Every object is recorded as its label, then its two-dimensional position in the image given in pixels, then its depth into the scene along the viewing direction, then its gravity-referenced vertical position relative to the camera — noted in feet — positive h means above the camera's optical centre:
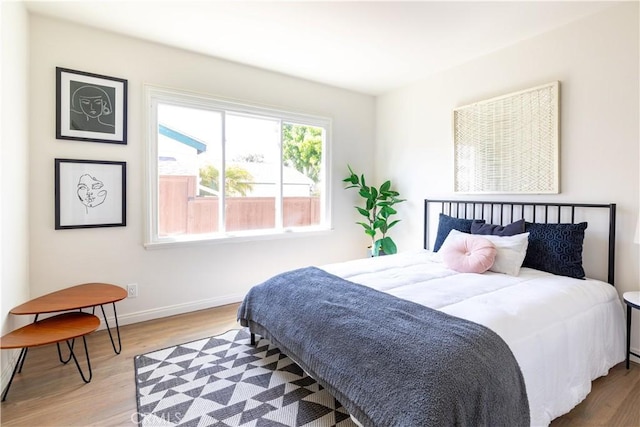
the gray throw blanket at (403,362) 3.84 -2.11
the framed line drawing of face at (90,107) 8.29 +2.77
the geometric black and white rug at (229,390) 5.41 -3.47
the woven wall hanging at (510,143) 8.74 +2.03
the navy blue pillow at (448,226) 9.81 -0.49
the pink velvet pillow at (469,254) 7.82 -1.10
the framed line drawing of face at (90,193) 8.33 +0.44
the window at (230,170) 9.95 +1.43
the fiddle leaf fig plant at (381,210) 12.85 +0.01
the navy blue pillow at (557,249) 7.52 -0.93
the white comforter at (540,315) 4.98 -1.83
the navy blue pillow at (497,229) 8.55 -0.50
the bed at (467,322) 4.08 -1.87
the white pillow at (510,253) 7.73 -1.04
